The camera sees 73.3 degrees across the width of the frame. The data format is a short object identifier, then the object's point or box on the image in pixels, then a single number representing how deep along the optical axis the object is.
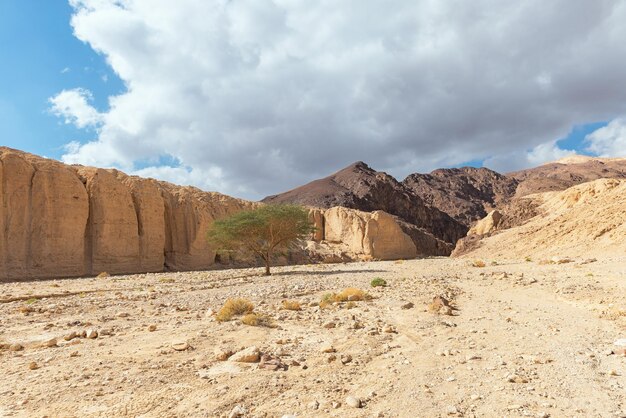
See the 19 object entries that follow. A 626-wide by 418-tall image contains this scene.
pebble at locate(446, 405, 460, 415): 4.94
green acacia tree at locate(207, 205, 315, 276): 31.23
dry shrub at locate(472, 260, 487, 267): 31.20
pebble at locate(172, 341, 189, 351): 7.76
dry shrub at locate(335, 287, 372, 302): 14.27
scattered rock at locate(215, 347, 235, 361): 7.23
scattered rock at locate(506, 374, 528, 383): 5.86
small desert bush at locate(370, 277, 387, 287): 19.27
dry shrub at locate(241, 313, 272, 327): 9.85
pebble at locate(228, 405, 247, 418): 4.95
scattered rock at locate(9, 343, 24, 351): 7.97
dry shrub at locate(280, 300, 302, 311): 12.21
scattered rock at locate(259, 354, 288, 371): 6.68
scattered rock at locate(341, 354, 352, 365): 6.96
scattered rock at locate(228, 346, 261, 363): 6.98
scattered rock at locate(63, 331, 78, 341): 8.62
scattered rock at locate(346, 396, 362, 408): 5.22
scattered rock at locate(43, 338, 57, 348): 8.16
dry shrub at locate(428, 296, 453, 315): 11.40
